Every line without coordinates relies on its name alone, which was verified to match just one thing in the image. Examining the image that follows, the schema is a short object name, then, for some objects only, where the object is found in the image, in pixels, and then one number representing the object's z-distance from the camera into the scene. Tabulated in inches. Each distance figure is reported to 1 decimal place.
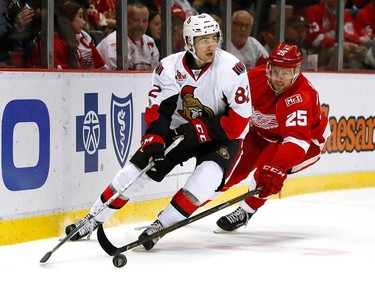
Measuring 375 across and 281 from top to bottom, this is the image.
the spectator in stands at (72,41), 427.8
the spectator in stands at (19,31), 393.4
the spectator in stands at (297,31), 586.2
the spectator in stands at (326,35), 609.8
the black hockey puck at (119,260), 333.1
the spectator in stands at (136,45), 465.1
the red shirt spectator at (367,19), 649.0
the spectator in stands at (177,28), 500.1
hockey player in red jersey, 398.3
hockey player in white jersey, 364.8
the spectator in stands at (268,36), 568.1
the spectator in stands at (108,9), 462.0
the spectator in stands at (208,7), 519.8
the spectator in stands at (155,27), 487.2
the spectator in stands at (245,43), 545.6
